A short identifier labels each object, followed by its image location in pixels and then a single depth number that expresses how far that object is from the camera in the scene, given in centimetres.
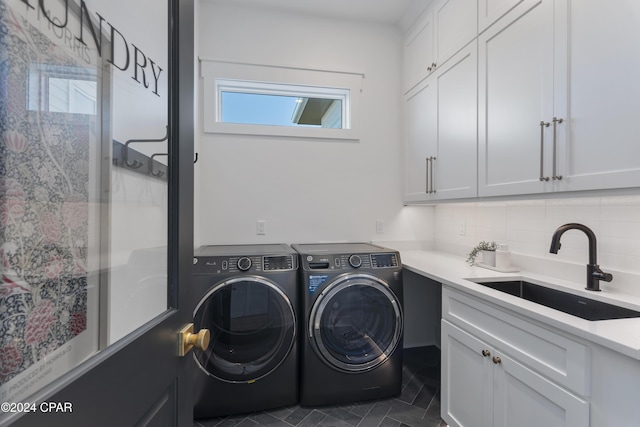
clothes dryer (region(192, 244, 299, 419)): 173
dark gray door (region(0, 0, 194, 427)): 44
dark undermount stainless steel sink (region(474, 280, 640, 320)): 119
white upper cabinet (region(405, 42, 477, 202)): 178
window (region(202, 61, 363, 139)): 236
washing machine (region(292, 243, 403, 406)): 183
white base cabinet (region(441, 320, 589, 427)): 100
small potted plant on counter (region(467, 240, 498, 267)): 185
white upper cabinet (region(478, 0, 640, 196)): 102
